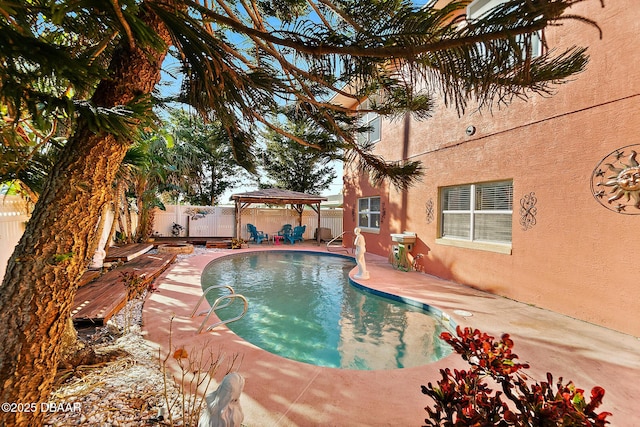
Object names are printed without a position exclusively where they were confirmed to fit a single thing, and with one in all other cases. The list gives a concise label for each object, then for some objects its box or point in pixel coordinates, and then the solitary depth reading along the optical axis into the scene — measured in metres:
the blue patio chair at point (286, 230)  17.28
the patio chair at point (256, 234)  16.44
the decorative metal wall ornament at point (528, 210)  5.72
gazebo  14.82
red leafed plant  1.17
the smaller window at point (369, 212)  12.38
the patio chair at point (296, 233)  16.81
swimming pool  4.30
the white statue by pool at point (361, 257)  7.89
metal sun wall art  4.26
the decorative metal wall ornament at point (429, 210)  8.55
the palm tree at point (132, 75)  1.13
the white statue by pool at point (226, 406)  1.75
